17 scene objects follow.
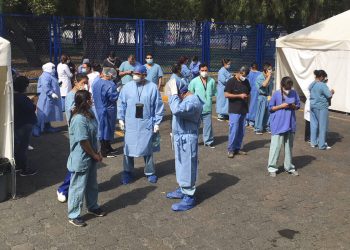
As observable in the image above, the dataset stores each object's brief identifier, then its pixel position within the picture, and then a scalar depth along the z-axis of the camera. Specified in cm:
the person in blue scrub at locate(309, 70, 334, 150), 898
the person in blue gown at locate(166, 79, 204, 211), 573
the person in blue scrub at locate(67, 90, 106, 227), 523
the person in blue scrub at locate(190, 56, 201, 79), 1287
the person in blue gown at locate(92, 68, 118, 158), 819
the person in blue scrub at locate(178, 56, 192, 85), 1224
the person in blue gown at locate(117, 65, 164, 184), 676
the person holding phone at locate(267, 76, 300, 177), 730
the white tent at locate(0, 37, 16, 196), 596
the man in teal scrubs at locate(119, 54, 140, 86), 1119
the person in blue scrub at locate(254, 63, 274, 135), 1036
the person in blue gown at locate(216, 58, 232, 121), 1188
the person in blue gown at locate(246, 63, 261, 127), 1110
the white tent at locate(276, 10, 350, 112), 1290
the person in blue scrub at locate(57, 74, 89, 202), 623
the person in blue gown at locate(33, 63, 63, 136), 1015
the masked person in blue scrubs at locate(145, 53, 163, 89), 1156
